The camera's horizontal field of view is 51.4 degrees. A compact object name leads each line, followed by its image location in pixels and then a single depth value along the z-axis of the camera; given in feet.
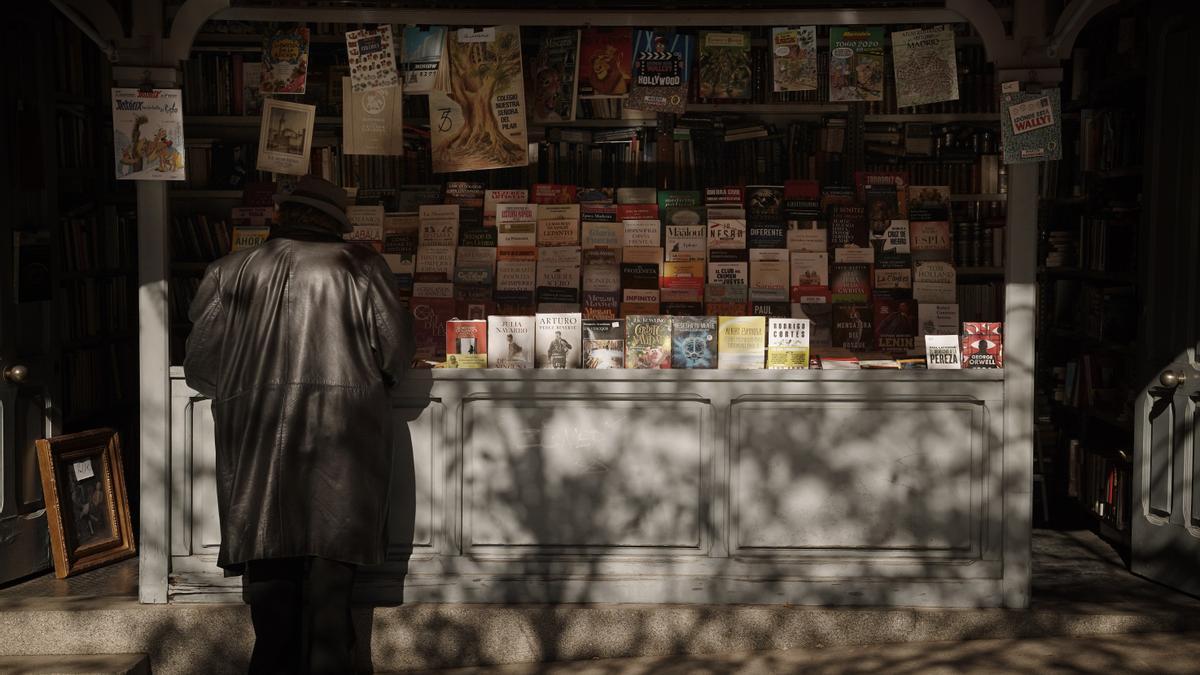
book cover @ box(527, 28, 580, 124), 17.53
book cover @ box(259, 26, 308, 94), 16.38
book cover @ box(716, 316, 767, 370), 16.30
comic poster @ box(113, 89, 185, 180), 15.53
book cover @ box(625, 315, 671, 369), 16.39
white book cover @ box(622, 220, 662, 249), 17.61
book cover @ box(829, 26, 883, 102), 16.48
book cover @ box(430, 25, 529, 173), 17.06
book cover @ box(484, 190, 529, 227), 17.88
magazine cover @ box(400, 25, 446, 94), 16.96
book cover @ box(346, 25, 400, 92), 16.63
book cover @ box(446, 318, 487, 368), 16.51
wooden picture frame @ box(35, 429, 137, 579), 16.80
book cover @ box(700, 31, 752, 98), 17.08
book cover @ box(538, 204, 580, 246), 17.70
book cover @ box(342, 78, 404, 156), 17.01
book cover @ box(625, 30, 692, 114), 17.25
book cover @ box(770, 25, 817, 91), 16.51
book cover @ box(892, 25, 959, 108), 16.10
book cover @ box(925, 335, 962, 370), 16.31
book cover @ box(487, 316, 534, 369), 16.42
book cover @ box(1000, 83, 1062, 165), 15.42
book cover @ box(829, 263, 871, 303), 17.74
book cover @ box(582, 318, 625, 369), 16.52
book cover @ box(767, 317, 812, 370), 16.31
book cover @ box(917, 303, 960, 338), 17.48
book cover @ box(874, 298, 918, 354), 17.51
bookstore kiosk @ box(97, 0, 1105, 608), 15.90
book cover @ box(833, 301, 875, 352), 17.62
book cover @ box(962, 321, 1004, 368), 16.19
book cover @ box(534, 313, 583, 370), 16.49
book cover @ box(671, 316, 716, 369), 16.33
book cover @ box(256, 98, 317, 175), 16.47
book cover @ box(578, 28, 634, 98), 17.22
